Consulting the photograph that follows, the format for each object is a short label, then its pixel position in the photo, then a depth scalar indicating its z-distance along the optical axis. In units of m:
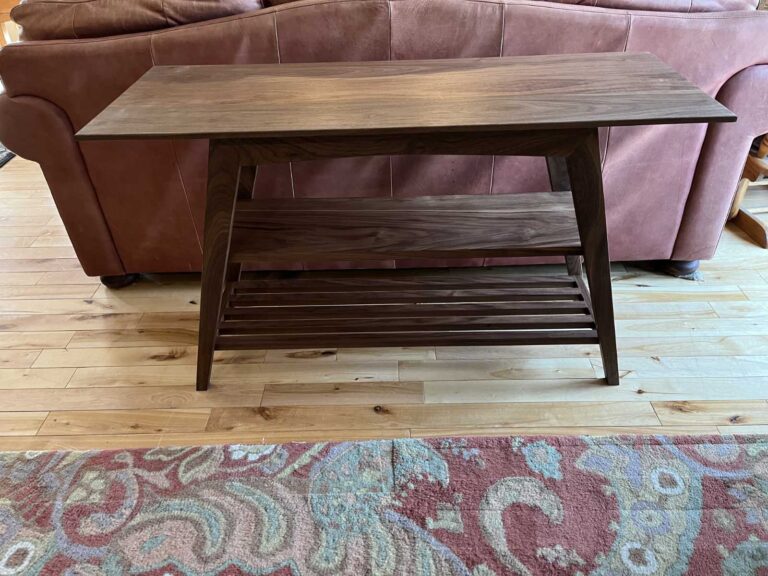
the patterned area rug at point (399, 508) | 1.04
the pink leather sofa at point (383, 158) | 1.33
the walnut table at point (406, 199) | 1.01
